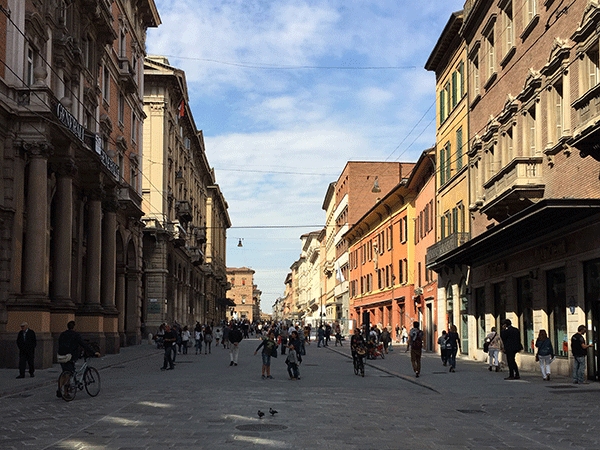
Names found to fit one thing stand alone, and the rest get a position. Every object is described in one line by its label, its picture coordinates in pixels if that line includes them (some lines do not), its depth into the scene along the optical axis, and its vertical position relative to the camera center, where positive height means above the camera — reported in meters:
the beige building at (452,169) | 36.59 +6.73
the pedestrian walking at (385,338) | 42.34 -1.45
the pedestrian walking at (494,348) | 27.25 -1.26
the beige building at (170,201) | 58.56 +8.69
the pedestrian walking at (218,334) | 51.84 -1.43
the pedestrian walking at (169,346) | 28.58 -1.18
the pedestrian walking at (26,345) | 23.91 -0.95
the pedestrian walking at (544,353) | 22.69 -1.21
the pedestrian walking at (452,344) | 26.83 -1.14
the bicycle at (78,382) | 16.97 -1.47
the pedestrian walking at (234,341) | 30.91 -1.14
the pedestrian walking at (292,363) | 23.95 -1.51
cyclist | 26.05 -1.03
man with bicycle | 17.28 -0.73
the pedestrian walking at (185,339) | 42.19 -1.39
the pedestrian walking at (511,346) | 23.77 -1.06
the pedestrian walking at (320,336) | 57.31 -1.75
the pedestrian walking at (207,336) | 44.31 -1.31
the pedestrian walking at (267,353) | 24.80 -1.26
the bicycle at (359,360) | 25.84 -1.58
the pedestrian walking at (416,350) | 24.86 -1.21
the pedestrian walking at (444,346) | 28.00 -1.23
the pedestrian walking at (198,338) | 44.03 -1.40
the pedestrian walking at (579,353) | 20.72 -1.10
